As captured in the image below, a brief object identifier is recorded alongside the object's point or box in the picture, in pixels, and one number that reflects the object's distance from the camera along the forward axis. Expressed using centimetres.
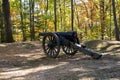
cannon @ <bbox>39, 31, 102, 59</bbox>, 744
